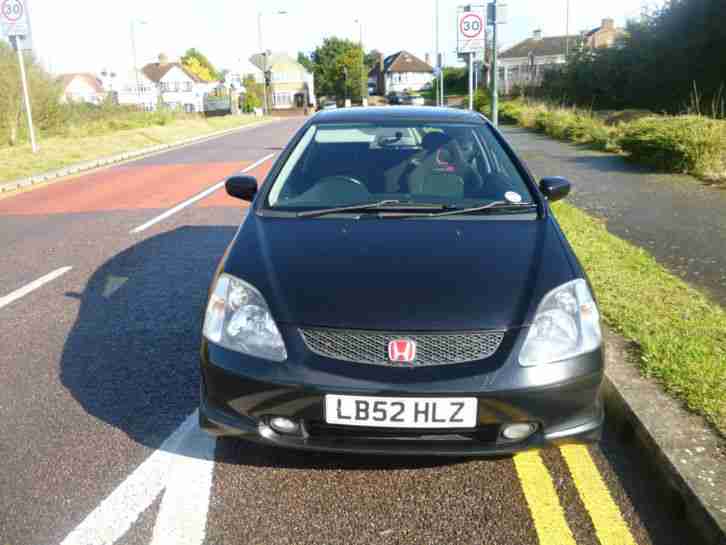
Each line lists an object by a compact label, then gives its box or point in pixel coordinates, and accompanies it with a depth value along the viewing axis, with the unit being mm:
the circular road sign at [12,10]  17000
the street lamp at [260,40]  60094
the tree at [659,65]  25219
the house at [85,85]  111625
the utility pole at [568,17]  55669
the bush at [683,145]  11492
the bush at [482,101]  38631
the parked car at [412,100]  60012
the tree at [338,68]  96250
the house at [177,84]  103312
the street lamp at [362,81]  85275
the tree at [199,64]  133000
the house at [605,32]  85812
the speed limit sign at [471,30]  16062
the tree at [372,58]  131550
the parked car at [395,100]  64344
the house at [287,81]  107750
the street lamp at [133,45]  47516
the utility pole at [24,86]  17281
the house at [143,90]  101056
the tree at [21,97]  22484
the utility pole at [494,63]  12820
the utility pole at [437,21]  44078
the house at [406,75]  118062
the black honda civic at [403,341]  2641
